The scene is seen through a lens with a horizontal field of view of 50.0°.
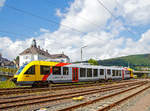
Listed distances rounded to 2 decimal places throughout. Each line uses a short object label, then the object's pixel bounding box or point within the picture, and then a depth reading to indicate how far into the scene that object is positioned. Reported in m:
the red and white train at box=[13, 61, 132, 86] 15.97
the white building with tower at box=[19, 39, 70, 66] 72.81
